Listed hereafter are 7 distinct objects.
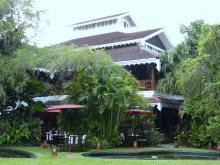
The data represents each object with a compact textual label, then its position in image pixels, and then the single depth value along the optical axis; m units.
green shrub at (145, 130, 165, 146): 22.39
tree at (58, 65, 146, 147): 19.45
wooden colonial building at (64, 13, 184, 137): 25.83
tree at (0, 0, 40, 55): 21.67
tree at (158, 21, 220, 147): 13.48
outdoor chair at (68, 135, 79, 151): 18.47
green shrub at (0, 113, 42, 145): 21.44
